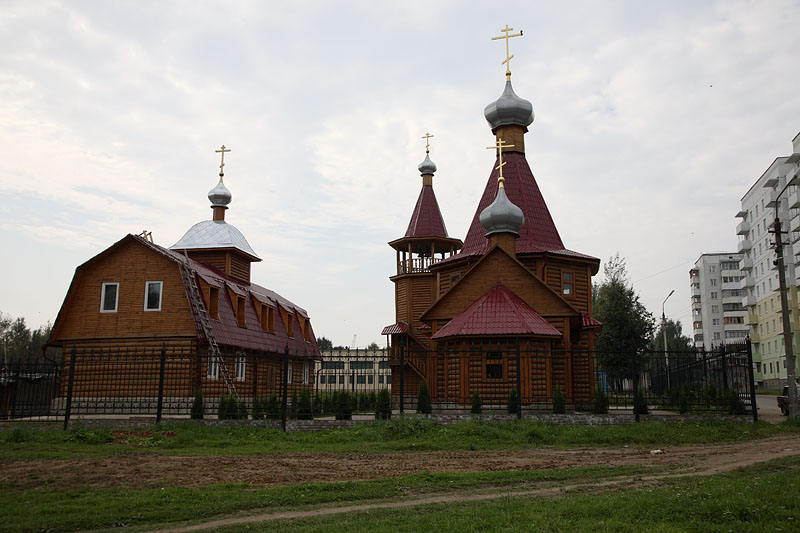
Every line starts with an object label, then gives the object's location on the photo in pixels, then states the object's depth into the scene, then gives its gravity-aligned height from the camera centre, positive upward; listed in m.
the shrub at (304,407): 15.31 -0.88
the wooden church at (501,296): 18.69 +2.66
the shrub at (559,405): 15.67 -0.81
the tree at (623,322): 36.62 +2.81
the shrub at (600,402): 15.93 -0.75
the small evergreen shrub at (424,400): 15.73 -0.71
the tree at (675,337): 79.88 +4.56
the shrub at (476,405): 15.89 -0.84
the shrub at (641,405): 15.41 -0.80
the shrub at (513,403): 15.45 -0.76
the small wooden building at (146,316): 19.66 +1.67
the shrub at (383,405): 15.28 -0.83
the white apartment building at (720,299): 69.56 +8.02
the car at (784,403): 19.57 -0.96
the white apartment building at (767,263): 44.34 +8.53
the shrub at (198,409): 14.89 -0.91
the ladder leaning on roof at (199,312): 19.95 +1.80
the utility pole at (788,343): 17.73 +0.80
